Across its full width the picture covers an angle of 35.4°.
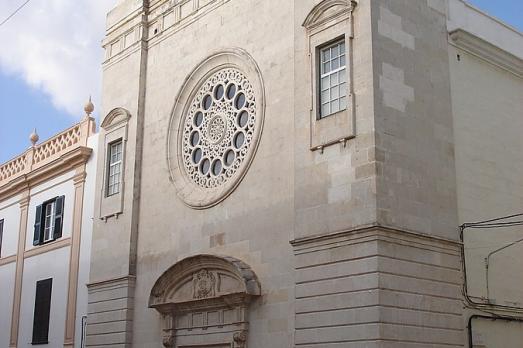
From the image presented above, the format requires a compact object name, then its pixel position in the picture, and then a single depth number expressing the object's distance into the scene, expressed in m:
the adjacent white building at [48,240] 22.23
